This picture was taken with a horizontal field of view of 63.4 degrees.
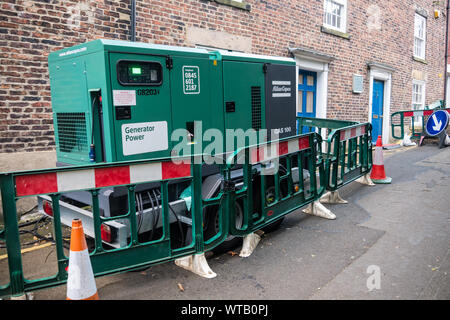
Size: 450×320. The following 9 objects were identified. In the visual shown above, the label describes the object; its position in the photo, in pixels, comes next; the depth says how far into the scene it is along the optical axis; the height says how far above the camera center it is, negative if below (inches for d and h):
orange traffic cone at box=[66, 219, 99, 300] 105.7 -45.2
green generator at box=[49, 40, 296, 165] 138.2 +5.9
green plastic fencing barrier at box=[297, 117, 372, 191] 220.5 -28.1
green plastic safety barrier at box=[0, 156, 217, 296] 109.8 -31.8
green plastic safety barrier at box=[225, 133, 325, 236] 156.3 -36.3
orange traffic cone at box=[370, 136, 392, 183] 279.0 -50.4
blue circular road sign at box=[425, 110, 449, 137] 428.0 -21.6
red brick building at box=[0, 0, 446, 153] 219.3 +59.7
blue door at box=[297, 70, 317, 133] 407.8 +15.8
